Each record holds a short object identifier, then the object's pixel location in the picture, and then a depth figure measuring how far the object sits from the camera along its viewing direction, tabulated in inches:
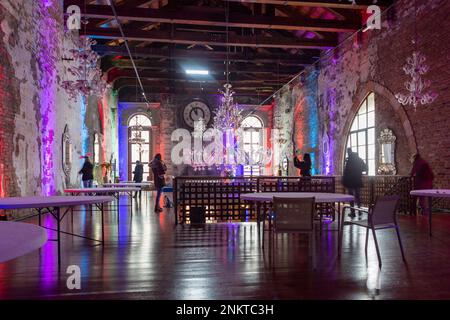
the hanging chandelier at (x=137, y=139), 546.9
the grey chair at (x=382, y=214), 154.6
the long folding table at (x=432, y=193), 186.1
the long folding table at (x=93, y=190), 238.8
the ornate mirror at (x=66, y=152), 397.1
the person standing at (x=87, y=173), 395.9
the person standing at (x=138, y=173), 526.3
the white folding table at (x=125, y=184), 380.8
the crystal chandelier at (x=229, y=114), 380.5
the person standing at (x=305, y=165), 410.3
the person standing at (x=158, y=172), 360.2
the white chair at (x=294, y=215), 153.6
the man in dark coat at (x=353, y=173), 322.7
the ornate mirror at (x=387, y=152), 376.5
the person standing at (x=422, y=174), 307.0
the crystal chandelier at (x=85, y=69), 256.1
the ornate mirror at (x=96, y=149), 537.1
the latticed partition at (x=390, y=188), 327.6
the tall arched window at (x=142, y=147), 771.4
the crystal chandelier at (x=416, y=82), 315.9
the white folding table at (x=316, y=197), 171.9
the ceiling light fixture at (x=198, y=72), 643.7
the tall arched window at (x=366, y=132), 423.2
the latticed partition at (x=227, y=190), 281.9
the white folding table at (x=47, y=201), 136.6
